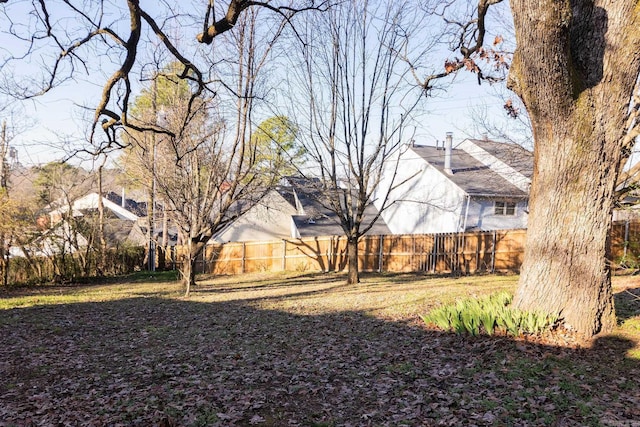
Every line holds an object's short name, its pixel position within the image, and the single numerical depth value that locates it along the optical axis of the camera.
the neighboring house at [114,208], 36.00
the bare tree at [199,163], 14.13
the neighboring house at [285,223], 29.23
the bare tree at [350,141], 14.07
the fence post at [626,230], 15.33
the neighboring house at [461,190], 24.34
